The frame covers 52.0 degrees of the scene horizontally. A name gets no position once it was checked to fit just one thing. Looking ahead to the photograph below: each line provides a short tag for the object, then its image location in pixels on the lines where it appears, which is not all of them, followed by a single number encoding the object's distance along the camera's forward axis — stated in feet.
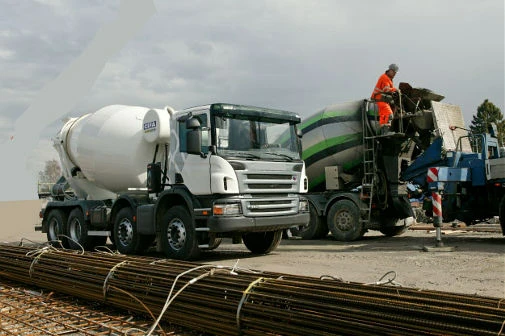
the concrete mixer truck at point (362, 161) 41.01
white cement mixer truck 28.91
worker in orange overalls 40.37
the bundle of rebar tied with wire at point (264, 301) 11.27
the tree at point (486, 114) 166.20
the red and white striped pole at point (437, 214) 34.27
